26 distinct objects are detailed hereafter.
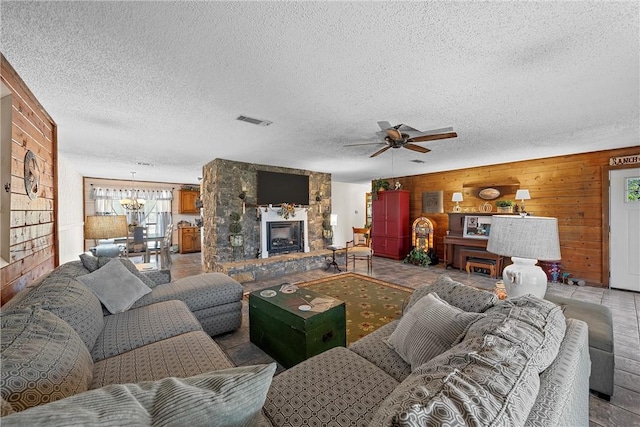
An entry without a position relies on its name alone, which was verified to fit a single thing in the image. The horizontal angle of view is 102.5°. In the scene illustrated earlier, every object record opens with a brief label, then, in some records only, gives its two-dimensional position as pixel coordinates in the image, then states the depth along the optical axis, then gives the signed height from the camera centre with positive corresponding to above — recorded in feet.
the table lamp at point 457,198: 19.55 +0.98
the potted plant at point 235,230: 16.72 -1.14
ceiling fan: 9.33 +2.87
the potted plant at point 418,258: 20.02 -3.72
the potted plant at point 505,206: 17.19 +0.31
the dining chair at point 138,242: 19.11 -2.22
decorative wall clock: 6.84 +1.10
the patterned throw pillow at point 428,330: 4.24 -2.10
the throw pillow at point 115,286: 7.11 -2.11
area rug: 9.68 -4.17
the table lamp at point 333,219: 21.57 -0.65
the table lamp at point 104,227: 12.76 -0.68
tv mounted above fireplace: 18.25 +1.79
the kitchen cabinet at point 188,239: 26.81 -2.80
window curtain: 24.59 +0.98
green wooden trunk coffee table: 6.54 -3.10
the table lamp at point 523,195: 16.12 +0.96
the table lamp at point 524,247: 5.72 -0.84
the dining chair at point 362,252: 18.03 -2.84
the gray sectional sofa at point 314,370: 2.10 -1.85
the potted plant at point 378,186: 23.62 +2.41
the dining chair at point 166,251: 17.97 -2.66
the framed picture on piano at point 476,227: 18.25 -1.15
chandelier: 21.16 +1.00
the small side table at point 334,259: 18.44 -3.47
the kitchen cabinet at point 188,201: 28.12 +1.32
